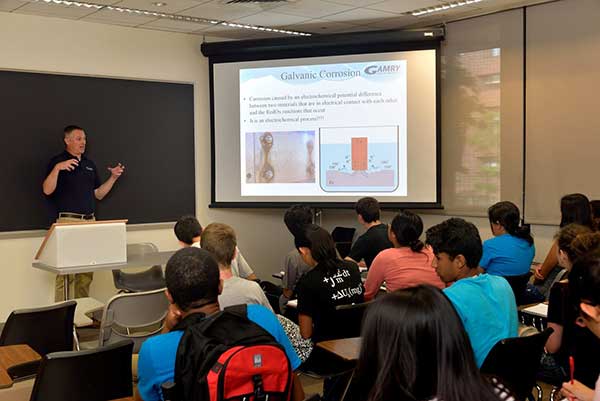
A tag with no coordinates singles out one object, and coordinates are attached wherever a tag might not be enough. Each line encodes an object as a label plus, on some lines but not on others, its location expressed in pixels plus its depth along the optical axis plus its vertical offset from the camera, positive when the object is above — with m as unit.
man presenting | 5.74 -0.08
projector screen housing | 6.41 +0.58
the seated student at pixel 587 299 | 1.86 -0.39
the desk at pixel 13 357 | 2.40 -0.75
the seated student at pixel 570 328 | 2.41 -0.65
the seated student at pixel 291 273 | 4.29 -0.68
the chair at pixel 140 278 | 5.52 -0.92
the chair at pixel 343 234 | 6.77 -0.66
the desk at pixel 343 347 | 2.59 -0.76
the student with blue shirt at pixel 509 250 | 4.11 -0.52
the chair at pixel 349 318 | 3.08 -0.73
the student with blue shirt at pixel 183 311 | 1.96 -0.47
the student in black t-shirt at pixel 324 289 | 3.26 -0.62
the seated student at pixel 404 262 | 3.63 -0.53
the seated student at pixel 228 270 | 2.81 -0.46
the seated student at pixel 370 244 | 4.65 -0.53
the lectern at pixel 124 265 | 4.54 -0.67
